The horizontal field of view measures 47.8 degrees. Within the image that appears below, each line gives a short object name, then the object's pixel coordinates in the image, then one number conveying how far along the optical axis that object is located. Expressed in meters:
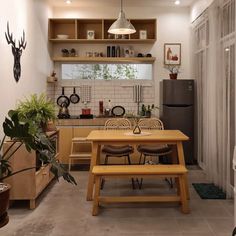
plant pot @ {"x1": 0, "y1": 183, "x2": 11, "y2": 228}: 1.86
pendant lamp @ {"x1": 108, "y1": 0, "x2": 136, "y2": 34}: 3.53
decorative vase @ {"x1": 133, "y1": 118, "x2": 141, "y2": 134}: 3.57
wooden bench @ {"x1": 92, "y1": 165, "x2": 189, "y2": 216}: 2.88
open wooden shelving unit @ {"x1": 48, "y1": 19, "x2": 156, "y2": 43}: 5.08
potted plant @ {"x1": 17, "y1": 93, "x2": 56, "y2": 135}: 3.20
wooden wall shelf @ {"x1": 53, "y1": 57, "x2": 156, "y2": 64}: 5.09
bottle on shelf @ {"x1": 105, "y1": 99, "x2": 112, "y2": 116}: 5.16
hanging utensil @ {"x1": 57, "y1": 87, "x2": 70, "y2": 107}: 5.25
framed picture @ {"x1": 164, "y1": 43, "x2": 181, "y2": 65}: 5.30
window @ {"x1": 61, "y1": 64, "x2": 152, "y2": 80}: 5.33
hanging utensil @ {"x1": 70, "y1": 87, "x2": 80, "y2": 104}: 5.29
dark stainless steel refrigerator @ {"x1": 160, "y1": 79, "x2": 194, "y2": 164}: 4.78
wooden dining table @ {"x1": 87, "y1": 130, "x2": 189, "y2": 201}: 3.15
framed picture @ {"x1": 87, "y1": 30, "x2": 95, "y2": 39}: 5.12
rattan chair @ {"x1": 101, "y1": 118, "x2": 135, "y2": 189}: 3.84
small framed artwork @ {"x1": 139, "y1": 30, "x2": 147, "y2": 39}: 5.12
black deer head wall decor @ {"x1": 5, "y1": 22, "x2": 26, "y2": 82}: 3.27
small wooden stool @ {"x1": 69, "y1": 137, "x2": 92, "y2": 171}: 4.56
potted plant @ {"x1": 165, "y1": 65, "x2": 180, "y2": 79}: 5.30
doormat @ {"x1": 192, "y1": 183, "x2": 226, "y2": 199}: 3.36
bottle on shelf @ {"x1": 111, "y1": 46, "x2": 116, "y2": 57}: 5.16
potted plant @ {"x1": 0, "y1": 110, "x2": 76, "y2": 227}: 1.90
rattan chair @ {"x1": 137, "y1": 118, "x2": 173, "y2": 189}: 3.81
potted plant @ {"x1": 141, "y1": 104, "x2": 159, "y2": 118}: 5.06
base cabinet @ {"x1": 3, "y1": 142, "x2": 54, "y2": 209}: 2.99
